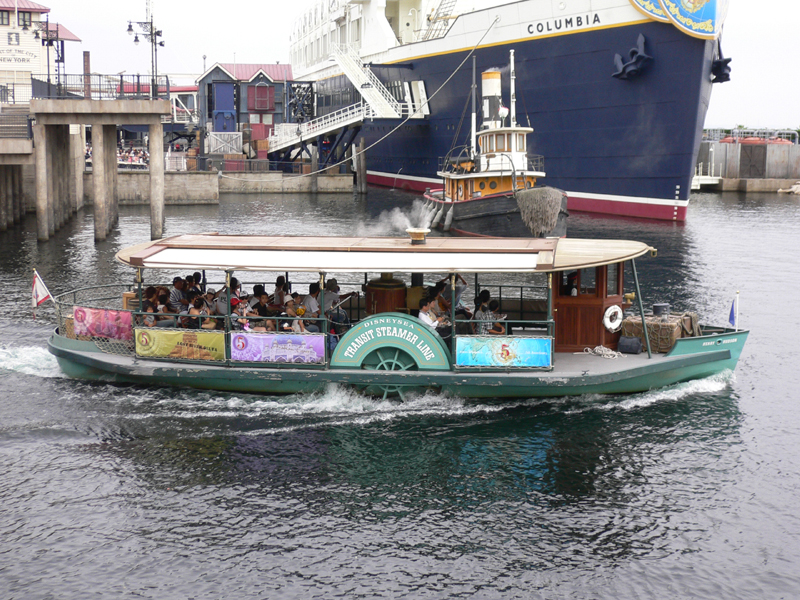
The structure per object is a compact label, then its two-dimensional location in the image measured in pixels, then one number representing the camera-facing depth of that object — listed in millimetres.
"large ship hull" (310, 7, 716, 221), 41219
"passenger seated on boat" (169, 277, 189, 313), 16312
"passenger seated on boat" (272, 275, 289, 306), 16625
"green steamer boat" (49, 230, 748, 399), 14383
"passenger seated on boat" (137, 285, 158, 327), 15546
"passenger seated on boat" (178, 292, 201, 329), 15644
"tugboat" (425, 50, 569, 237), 34219
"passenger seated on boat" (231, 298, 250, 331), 15125
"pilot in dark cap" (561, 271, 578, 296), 15670
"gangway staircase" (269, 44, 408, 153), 58750
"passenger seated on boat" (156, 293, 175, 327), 15586
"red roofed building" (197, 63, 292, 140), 82438
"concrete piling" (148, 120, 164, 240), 34750
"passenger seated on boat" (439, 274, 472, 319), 15802
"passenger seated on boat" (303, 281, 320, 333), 15695
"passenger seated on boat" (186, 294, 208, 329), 15578
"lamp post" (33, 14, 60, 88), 62416
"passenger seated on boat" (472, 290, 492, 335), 15141
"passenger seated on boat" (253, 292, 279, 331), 15328
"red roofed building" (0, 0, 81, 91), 77625
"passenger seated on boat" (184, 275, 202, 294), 16609
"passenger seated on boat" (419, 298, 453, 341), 15125
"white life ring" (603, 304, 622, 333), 15398
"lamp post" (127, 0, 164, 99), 42000
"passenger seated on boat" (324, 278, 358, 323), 15738
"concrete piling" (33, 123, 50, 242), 33906
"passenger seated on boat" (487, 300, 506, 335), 15014
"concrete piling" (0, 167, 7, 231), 37653
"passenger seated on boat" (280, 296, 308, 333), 15062
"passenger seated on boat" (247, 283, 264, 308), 16056
